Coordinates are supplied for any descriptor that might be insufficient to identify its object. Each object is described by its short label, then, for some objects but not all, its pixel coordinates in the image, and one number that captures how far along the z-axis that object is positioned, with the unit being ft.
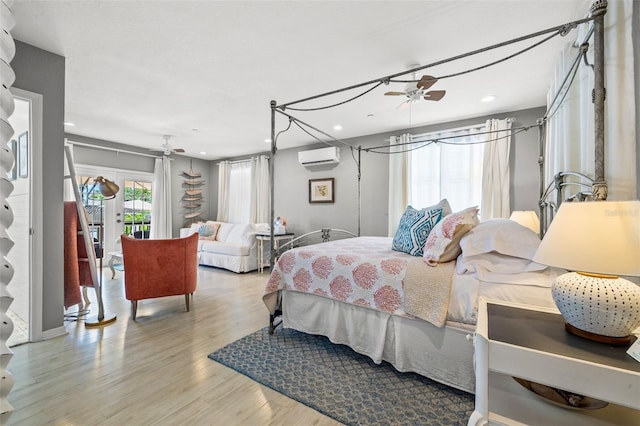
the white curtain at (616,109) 4.06
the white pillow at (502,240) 5.42
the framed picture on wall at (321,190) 17.67
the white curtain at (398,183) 14.66
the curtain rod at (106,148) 15.64
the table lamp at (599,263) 2.92
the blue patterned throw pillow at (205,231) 18.91
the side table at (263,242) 16.48
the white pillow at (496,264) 5.31
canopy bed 5.10
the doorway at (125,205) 17.37
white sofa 16.14
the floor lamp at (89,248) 8.47
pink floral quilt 6.20
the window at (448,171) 13.08
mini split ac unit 16.67
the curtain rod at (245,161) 20.57
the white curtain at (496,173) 12.18
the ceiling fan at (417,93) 8.24
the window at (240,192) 21.38
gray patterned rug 4.92
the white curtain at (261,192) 20.21
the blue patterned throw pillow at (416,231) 7.32
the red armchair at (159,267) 8.91
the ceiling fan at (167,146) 15.88
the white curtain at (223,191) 22.29
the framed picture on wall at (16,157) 8.28
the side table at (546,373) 2.71
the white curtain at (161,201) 19.65
